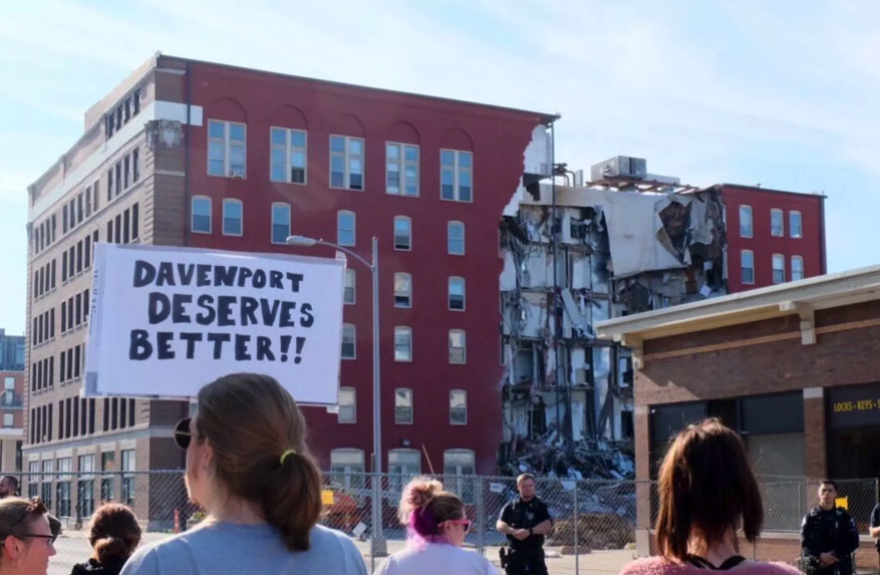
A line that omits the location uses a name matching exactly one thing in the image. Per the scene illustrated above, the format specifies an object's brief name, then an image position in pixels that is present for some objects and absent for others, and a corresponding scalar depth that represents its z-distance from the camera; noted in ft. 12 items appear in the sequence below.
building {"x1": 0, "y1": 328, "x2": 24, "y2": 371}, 411.54
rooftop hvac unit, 228.22
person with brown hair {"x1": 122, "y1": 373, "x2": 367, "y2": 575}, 10.34
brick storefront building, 77.71
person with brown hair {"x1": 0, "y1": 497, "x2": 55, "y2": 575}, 15.71
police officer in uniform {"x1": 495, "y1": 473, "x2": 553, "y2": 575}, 46.60
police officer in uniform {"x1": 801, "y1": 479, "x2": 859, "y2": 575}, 50.88
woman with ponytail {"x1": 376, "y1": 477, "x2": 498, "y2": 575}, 22.61
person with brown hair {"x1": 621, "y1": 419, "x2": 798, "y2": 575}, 11.71
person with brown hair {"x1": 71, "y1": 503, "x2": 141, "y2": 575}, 18.56
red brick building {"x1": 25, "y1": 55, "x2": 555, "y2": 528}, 182.91
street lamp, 58.95
